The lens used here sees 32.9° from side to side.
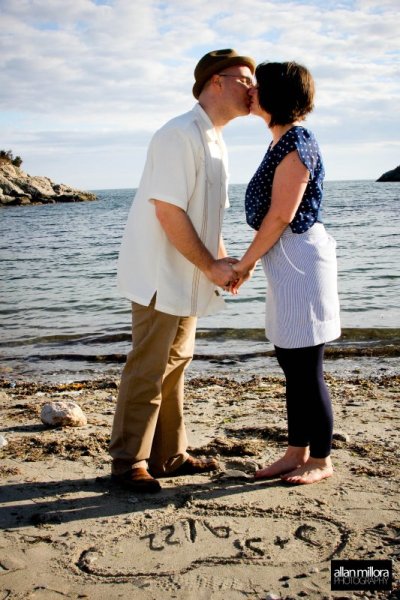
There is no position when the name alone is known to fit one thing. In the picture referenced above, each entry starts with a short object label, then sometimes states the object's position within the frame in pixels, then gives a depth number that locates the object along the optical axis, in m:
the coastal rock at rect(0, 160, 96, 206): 65.12
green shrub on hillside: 70.06
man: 3.58
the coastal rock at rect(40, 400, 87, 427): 4.99
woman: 3.51
